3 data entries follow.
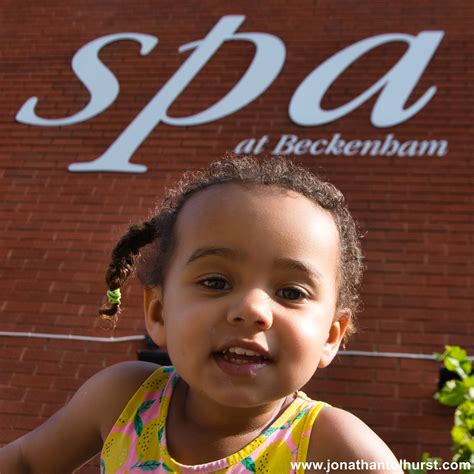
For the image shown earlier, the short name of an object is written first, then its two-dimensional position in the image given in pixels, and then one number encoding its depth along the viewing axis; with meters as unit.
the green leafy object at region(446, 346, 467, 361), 2.36
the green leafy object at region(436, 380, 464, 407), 2.24
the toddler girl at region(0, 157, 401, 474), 1.31
